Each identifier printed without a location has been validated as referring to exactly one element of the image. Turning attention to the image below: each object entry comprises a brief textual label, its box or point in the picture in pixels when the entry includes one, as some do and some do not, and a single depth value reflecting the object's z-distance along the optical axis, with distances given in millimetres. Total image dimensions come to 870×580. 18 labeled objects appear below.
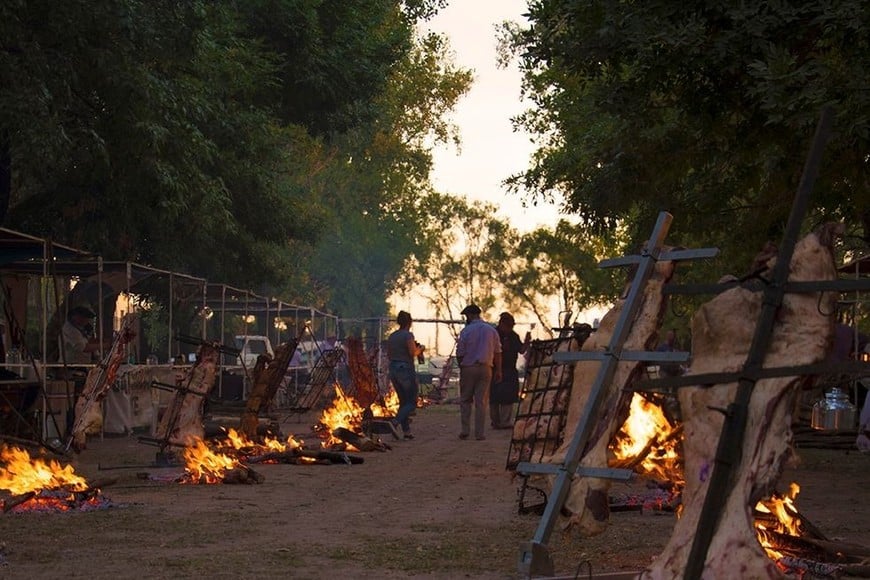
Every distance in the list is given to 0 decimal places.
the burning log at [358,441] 21828
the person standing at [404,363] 25422
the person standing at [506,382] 28672
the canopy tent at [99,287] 20406
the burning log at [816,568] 8375
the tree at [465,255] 104125
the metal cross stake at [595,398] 7309
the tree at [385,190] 64250
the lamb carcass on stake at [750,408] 6504
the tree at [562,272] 73688
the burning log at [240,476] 16000
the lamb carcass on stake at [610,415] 7895
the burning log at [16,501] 12586
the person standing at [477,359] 24766
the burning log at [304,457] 18938
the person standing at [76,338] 23578
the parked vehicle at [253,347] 41781
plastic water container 23875
